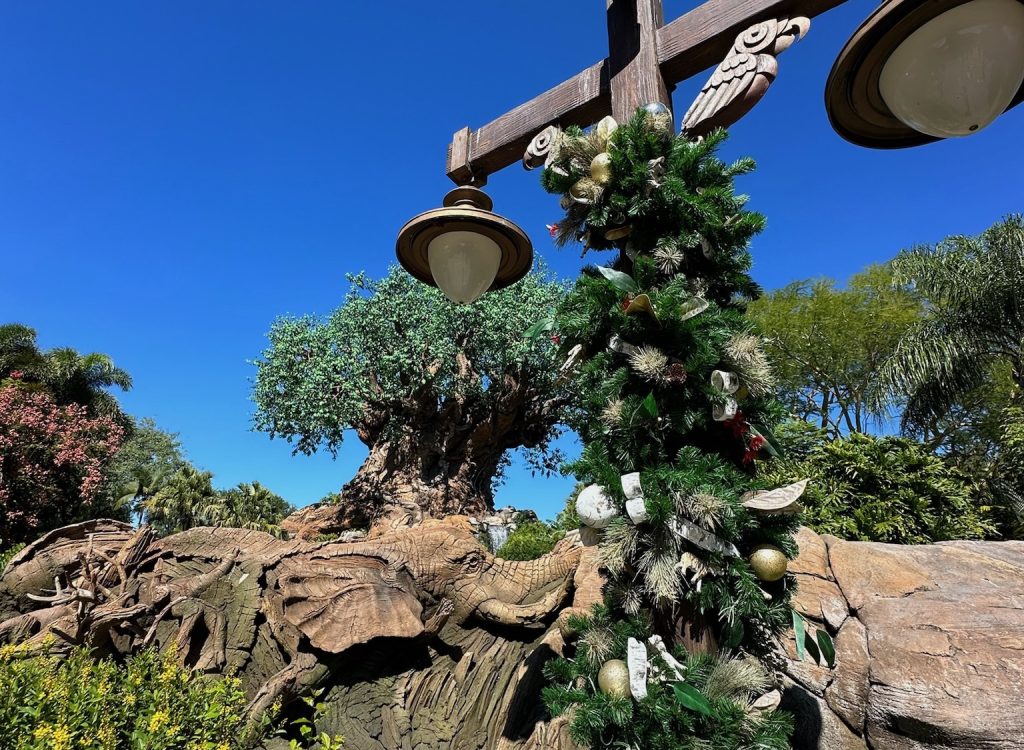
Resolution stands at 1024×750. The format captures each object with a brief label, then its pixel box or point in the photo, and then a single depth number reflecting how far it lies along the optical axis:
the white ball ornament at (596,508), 1.64
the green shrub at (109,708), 2.12
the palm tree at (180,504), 17.95
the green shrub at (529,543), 8.34
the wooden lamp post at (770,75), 1.46
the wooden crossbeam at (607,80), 2.01
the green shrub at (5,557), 6.76
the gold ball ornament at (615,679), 1.48
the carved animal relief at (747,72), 1.86
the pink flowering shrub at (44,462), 12.91
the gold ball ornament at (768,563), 1.55
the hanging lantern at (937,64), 1.43
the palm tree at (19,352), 16.84
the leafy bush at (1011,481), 8.02
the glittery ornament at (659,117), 1.94
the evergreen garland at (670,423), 1.48
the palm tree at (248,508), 17.58
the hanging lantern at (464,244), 2.35
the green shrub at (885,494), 5.97
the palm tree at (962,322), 10.73
